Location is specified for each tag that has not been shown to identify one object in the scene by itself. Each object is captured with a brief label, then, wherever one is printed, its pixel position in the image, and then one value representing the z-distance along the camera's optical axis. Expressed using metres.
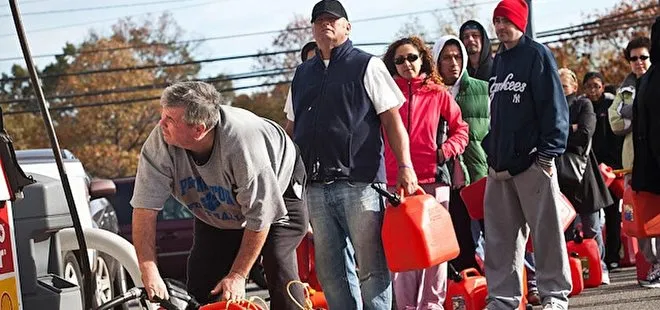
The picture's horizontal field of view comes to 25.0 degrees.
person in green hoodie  9.88
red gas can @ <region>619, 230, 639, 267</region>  13.79
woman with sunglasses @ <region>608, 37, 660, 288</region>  11.52
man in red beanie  8.35
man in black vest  7.39
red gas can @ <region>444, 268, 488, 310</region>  9.25
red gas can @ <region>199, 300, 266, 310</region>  5.54
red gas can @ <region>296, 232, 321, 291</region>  10.12
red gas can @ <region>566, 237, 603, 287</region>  11.02
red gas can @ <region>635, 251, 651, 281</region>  11.02
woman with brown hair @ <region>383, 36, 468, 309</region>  8.90
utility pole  19.55
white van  8.24
